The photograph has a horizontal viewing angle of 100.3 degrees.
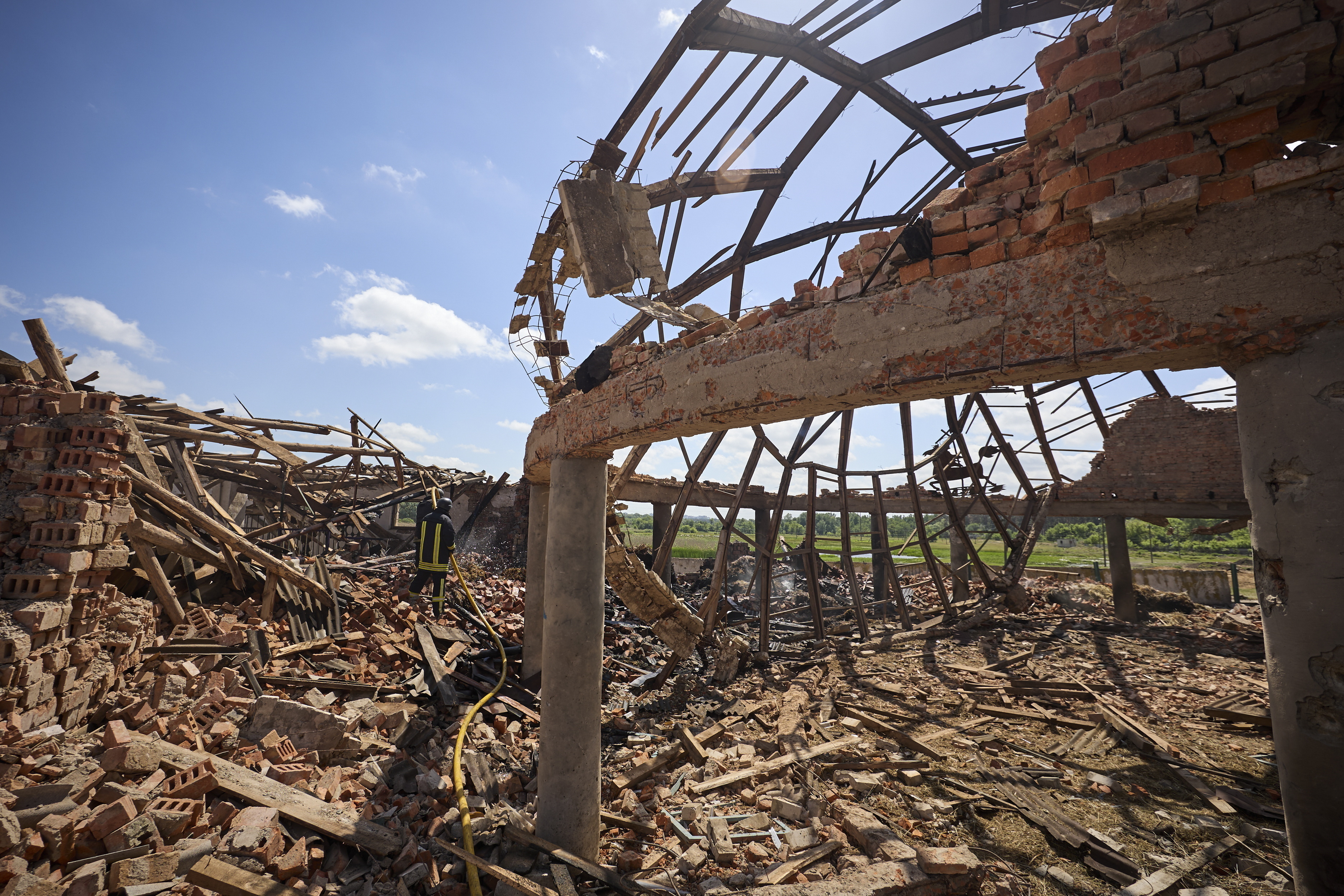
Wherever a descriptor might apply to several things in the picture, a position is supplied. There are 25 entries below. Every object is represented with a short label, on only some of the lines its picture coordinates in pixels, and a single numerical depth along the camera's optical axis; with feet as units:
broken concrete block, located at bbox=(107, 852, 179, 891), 10.79
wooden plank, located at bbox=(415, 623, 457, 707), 22.61
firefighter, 27.91
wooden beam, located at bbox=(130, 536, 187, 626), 20.06
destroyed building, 7.04
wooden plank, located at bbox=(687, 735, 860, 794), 17.60
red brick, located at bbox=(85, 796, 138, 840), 11.46
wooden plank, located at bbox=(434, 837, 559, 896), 12.36
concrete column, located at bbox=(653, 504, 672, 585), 56.49
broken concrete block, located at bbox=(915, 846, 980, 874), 12.58
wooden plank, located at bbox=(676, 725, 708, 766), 19.62
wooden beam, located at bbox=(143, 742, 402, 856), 13.83
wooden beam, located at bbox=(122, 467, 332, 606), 21.49
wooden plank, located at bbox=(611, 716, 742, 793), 18.39
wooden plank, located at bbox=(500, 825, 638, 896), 13.52
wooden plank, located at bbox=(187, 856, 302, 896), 11.21
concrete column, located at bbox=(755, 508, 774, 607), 65.22
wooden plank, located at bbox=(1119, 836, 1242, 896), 12.35
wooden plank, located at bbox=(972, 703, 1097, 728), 21.85
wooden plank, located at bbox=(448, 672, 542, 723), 23.15
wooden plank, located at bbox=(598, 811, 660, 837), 15.87
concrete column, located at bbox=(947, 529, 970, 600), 49.83
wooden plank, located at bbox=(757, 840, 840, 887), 13.12
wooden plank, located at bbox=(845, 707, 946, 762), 19.47
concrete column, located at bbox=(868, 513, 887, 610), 57.21
